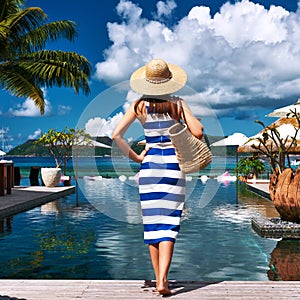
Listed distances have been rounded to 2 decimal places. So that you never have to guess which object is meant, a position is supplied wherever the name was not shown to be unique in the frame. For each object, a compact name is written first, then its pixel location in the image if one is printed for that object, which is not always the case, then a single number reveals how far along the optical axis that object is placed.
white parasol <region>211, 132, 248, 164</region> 26.02
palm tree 14.78
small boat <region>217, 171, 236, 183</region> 22.65
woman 3.51
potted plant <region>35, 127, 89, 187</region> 20.58
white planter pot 16.59
